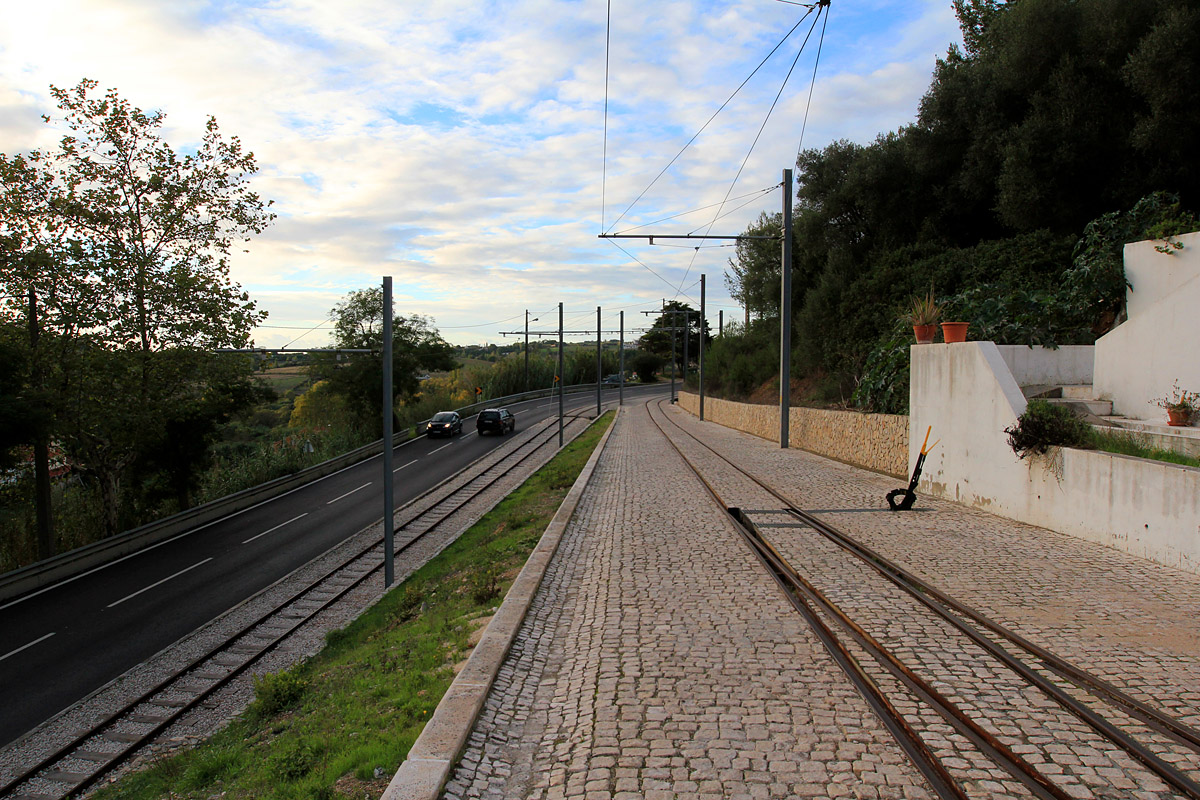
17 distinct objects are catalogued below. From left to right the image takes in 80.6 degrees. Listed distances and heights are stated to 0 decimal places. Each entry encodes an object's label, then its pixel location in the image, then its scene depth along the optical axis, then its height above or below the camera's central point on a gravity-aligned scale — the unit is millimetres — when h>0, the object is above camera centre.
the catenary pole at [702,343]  39562 +1995
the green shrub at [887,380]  18469 -38
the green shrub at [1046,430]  9641 -715
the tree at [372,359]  53531 +1463
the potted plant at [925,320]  14023 +1183
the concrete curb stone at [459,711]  3814 -2212
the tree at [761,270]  40031 +6693
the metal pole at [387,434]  14297 -1209
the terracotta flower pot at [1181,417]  9609 -511
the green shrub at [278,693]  8211 -3731
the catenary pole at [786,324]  21500 +1643
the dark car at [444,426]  47188 -3277
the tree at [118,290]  20359 +2684
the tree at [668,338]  93375 +5657
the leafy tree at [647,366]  110438 +1838
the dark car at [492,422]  47344 -3000
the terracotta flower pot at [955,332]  12578 +843
